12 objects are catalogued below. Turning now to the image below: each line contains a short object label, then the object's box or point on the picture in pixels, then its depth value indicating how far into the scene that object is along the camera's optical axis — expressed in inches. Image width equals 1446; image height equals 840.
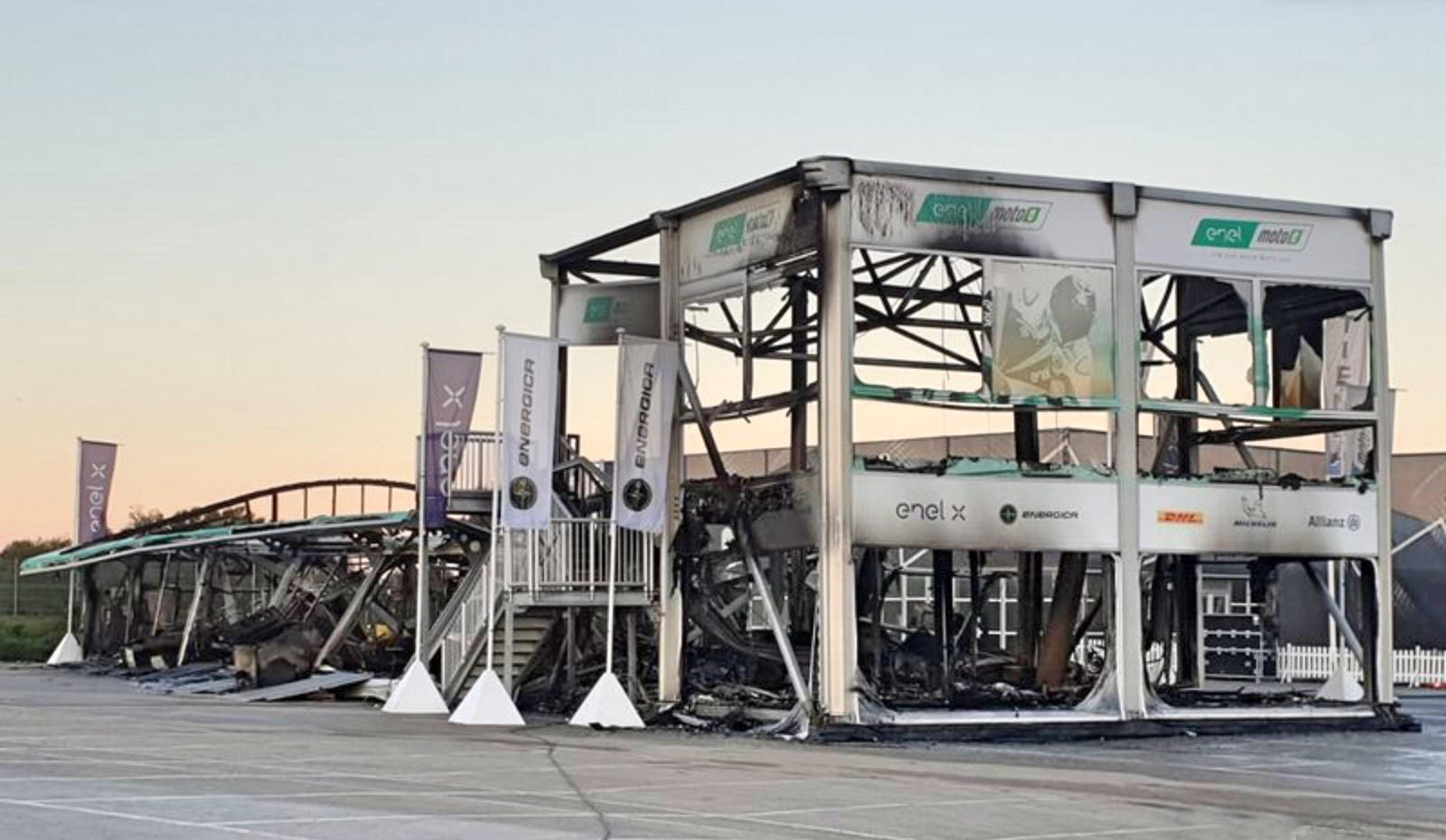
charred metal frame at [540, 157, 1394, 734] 1043.3
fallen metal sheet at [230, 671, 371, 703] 1379.2
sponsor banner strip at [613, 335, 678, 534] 1122.7
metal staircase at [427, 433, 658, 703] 1162.6
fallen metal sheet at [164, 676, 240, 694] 1491.1
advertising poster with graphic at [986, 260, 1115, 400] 1089.4
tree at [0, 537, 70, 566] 3336.6
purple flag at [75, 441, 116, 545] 2161.7
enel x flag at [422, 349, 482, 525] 1259.2
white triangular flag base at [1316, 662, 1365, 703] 1239.8
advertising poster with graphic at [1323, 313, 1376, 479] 1188.5
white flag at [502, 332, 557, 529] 1105.4
